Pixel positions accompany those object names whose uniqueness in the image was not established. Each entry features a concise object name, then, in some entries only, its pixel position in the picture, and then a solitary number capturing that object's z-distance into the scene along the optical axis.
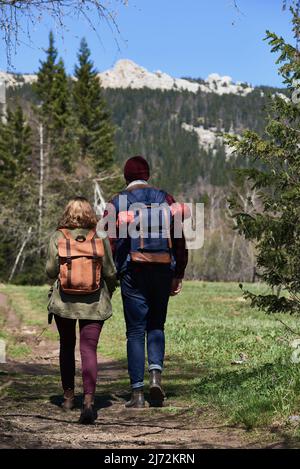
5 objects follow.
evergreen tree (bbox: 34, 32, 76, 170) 112.25
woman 10.84
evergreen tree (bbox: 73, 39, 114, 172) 125.69
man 11.62
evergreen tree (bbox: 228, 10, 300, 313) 14.37
